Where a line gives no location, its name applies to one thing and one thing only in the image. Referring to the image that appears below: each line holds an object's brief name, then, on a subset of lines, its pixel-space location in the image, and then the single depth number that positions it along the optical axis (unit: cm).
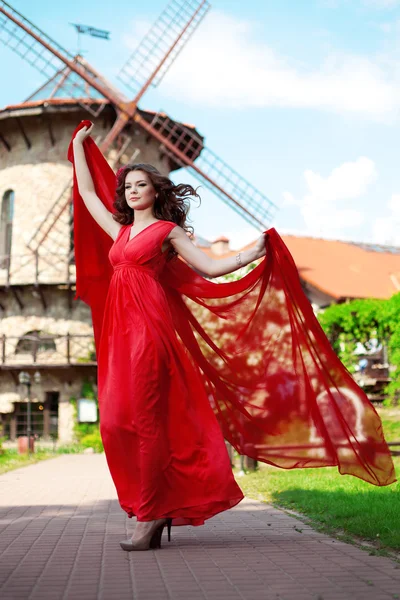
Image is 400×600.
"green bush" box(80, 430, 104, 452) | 2474
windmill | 2656
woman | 482
